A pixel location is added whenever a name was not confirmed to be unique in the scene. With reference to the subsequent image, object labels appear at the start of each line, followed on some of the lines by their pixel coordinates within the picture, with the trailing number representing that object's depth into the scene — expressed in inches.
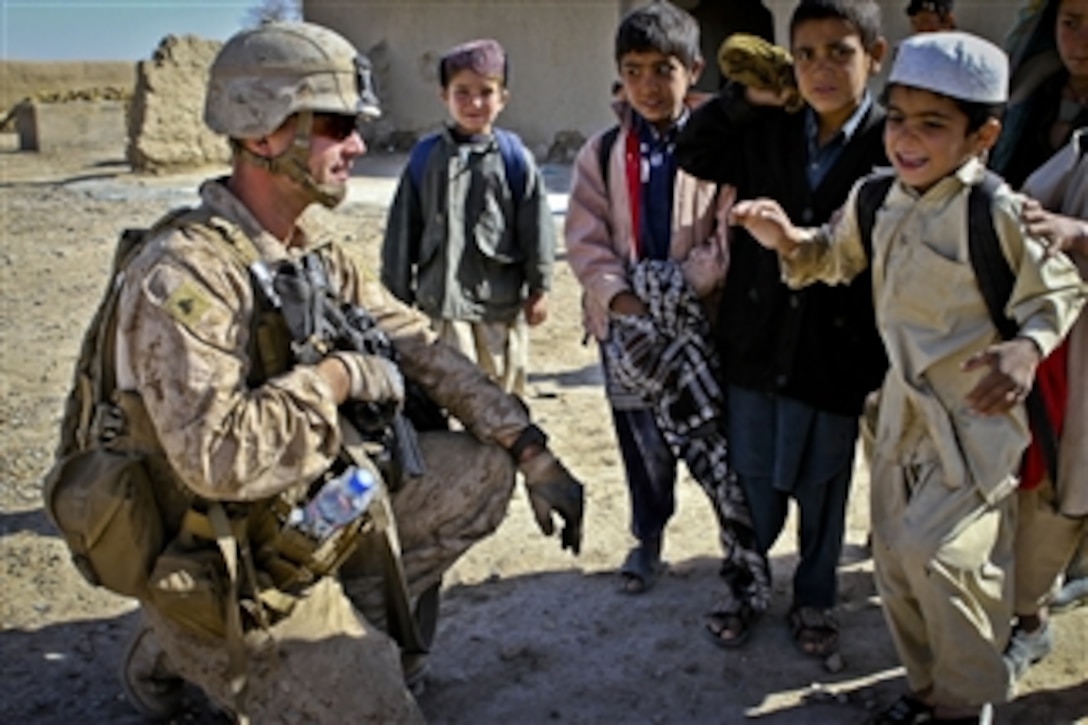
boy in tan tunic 105.7
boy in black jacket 125.4
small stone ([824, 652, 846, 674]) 137.6
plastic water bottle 112.0
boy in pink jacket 140.8
